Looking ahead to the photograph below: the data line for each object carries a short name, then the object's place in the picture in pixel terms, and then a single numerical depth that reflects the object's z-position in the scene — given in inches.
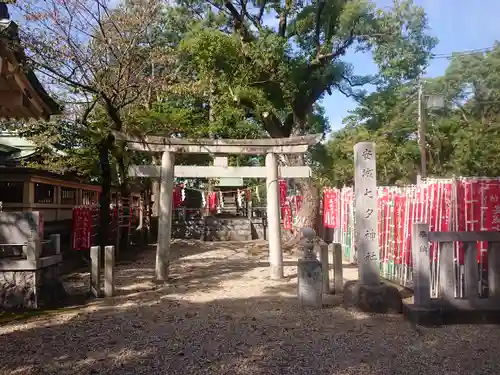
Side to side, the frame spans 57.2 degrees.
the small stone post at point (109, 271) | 330.3
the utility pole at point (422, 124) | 850.8
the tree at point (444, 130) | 993.5
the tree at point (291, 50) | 640.4
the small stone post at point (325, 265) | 333.1
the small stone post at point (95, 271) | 329.7
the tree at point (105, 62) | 426.6
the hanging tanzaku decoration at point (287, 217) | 802.2
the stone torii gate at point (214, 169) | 407.2
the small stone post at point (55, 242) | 329.7
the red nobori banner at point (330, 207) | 622.5
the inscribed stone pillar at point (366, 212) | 291.6
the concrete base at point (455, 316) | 244.5
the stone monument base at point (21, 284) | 291.1
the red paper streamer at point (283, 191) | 866.6
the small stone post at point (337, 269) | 337.1
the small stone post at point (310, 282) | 295.4
